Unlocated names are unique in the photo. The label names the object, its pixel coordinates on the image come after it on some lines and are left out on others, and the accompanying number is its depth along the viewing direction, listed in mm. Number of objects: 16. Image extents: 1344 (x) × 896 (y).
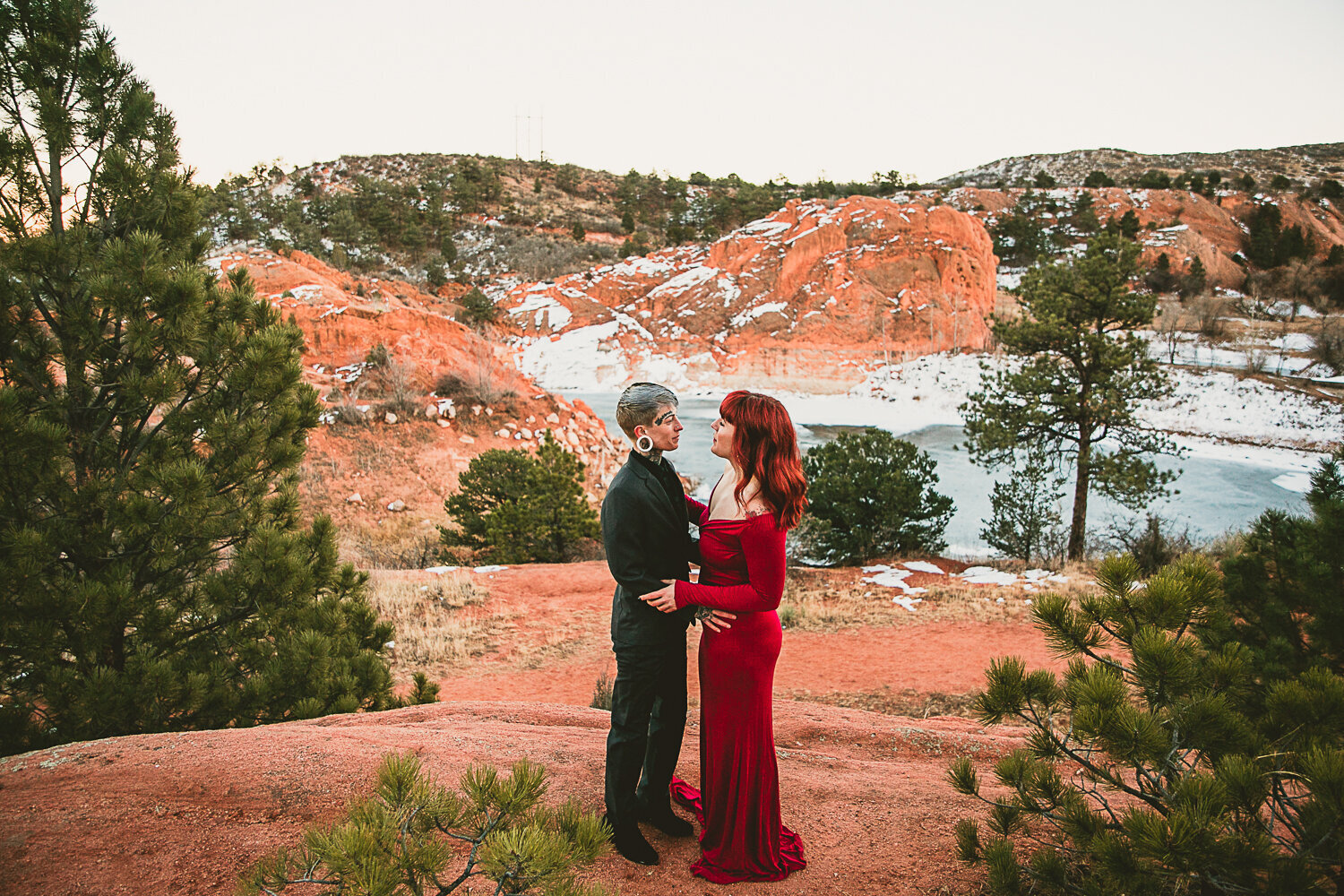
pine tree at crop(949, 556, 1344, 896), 1777
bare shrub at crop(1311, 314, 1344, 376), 28500
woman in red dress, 2594
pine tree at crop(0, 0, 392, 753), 3838
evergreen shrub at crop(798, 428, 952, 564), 12461
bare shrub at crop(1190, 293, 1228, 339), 37094
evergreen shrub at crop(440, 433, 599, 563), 12656
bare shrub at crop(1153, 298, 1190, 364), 33881
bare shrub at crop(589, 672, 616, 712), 5934
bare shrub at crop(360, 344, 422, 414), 18719
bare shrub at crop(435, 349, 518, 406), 19906
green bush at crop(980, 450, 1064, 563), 13188
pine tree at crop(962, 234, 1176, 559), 12125
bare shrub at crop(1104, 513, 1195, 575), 11094
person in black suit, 2721
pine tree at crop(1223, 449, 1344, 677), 3146
